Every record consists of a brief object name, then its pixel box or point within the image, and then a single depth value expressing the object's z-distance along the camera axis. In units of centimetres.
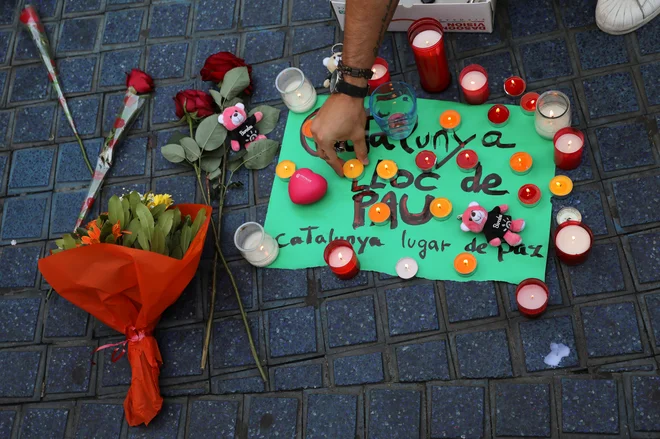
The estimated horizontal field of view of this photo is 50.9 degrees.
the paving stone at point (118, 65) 259
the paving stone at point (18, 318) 223
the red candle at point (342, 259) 202
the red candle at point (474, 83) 216
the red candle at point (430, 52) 214
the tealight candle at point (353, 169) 218
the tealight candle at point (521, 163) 204
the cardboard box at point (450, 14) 222
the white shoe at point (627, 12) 217
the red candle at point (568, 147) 198
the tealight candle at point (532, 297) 187
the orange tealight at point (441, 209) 205
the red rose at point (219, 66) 237
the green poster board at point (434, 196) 199
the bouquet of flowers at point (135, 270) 191
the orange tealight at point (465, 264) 198
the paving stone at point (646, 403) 175
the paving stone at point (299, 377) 199
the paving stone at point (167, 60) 254
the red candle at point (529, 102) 213
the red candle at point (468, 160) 210
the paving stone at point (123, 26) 267
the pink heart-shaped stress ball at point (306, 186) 213
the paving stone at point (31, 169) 246
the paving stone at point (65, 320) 220
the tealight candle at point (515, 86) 218
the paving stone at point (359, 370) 195
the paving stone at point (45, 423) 209
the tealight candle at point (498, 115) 214
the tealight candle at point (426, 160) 212
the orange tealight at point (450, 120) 217
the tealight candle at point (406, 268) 202
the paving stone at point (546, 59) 221
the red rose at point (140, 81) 247
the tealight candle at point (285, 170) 224
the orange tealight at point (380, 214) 209
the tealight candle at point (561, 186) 200
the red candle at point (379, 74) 226
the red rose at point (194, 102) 233
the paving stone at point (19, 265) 231
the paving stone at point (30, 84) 265
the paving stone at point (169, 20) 262
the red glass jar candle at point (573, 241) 188
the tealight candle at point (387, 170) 216
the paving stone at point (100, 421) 206
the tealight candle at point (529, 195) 199
